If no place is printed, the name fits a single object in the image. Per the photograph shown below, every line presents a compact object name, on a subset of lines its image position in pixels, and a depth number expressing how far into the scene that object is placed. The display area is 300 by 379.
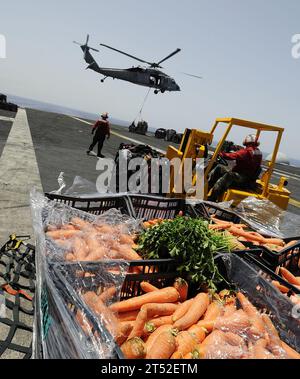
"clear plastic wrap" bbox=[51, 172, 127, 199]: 4.71
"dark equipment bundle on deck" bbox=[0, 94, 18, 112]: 28.52
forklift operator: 7.11
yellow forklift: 7.18
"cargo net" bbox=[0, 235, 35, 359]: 2.99
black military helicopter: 35.44
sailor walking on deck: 16.05
